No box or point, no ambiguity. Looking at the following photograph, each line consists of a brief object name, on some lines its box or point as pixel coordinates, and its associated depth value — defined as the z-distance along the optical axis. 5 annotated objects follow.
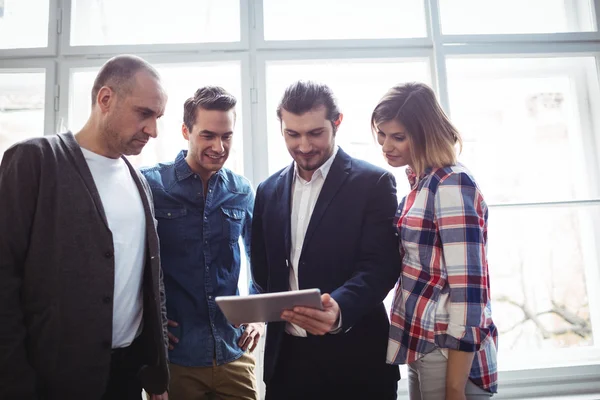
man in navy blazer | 1.26
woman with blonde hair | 1.09
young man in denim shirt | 1.44
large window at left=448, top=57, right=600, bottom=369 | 2.08
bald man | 1.06
